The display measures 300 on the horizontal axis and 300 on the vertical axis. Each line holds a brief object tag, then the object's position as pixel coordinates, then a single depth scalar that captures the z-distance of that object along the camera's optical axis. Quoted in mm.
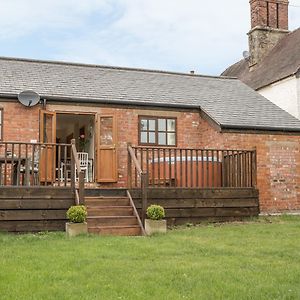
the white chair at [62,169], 15941
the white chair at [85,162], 15836
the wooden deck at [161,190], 11062
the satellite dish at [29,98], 14547
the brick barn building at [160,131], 13703
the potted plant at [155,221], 10766
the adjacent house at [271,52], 23988
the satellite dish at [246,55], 30722
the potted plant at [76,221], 10180
